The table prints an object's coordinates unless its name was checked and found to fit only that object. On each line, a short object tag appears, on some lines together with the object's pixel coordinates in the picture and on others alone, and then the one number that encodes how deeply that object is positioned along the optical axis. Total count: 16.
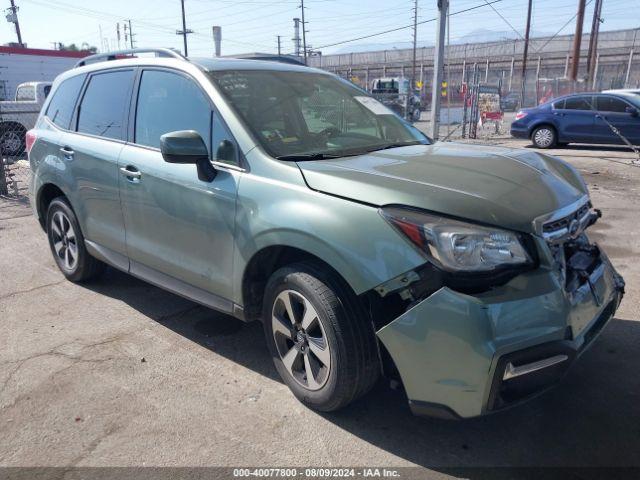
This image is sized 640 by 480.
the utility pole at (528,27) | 37.69
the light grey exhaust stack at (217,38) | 30.31
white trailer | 25.48
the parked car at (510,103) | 43.65
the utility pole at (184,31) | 47.91
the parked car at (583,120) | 13.48
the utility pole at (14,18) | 47.19
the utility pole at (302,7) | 52.38
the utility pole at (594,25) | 31.38
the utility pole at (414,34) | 56.53
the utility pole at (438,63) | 11.23
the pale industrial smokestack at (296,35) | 55.34
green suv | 2.33
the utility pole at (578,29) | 27.76
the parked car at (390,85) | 36.94
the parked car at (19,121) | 13.07
